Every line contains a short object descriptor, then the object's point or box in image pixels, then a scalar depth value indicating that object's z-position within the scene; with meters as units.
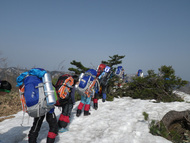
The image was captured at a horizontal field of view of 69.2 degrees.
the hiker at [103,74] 6.18
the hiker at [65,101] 3.88
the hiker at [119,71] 9.32
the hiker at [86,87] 5.12
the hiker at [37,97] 2.76
